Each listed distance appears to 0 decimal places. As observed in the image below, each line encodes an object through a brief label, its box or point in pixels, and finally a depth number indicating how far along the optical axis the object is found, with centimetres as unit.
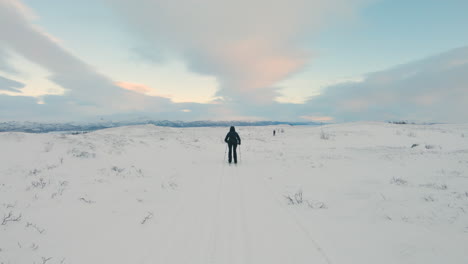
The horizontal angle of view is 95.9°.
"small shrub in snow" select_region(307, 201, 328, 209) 563
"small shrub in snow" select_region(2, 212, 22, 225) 422
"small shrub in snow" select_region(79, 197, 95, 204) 580
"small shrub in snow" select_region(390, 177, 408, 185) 708
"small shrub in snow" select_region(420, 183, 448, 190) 613
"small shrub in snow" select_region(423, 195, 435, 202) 529
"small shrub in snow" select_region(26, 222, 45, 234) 417
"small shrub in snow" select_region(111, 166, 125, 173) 907
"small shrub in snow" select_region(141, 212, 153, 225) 496
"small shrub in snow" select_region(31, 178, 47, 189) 625
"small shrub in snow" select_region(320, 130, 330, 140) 3060
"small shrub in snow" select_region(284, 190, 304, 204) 600
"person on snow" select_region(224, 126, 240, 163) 1324
